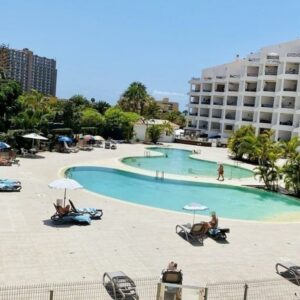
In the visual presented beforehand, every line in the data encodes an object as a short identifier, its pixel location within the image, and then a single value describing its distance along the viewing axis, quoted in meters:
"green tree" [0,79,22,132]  28.35
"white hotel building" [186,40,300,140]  45.65
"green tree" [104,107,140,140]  44.07
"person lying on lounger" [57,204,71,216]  11.94
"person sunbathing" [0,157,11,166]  21.94
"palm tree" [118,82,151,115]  61.62
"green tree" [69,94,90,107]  58.59
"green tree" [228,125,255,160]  33.74
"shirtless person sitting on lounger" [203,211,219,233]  11.73
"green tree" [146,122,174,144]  46.11
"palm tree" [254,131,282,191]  21.94
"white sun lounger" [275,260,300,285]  8.71
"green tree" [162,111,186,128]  73.62
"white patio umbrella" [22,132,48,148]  26.28
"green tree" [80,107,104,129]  43.13
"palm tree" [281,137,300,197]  20.73
